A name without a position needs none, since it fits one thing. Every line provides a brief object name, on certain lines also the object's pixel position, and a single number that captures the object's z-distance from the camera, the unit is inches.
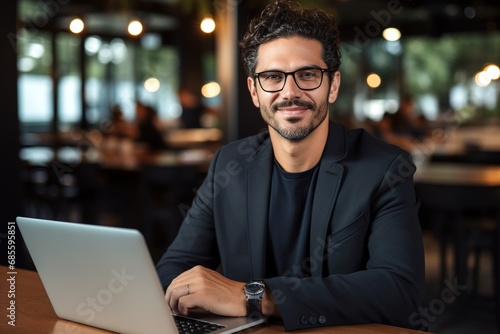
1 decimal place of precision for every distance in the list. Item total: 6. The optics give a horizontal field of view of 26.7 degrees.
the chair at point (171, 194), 232.4
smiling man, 60.5
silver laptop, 54.0
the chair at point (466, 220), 118.6
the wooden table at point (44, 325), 57.9
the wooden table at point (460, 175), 135.0
